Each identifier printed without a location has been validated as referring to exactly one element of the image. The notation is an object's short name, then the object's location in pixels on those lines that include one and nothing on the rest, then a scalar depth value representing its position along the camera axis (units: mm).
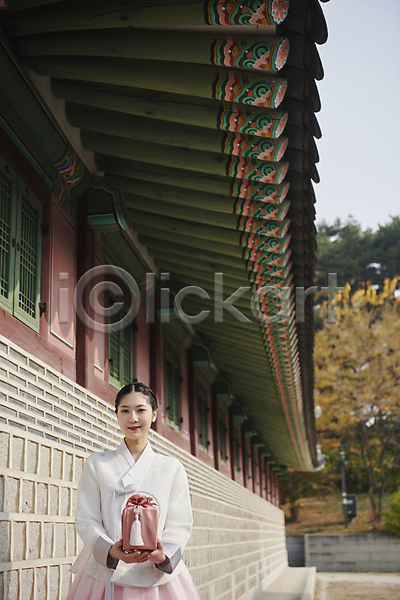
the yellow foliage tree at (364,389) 34500
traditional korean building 3352
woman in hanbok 2637
